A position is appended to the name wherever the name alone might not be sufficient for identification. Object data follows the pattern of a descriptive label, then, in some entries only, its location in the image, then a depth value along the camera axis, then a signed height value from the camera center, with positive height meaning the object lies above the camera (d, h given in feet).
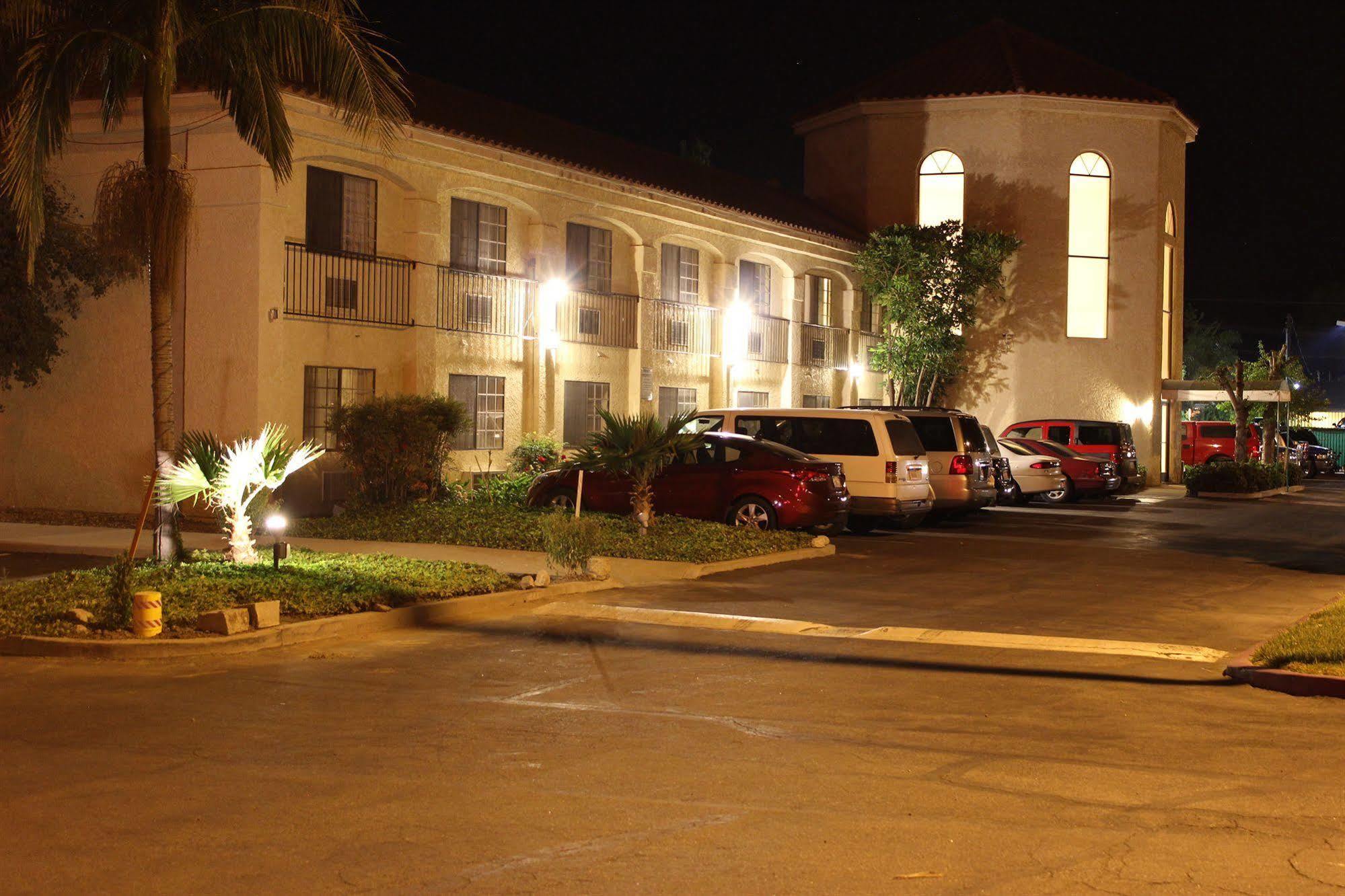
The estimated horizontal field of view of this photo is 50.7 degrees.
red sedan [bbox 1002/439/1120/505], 105.09 -2.44
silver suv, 78.28 -1.31
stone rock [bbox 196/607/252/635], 37.76 -5.23
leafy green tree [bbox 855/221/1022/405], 123.65 +13.69
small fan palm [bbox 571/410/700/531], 60.90 -0.81
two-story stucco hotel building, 72.54 +11.18
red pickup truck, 149.28 +0.00
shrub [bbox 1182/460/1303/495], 119.03 -3.06
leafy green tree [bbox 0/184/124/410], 67.72 +6.85
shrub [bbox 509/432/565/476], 83.97 -1.39
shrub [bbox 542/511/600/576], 51.65 -4.08
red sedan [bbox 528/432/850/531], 65.57 -2.53
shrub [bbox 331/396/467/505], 70.69 -0.89
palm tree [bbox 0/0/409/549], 44.98 +11.63
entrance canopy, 133.69 +4.93
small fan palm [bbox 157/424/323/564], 45.88 -1.62
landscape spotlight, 45.68 -3.78
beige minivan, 71.61 -0.73
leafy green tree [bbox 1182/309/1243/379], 254.06 +17.53
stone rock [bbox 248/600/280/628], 38.60 -5.13
